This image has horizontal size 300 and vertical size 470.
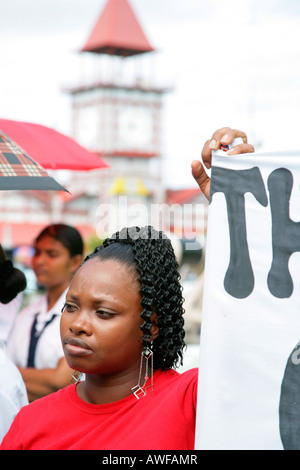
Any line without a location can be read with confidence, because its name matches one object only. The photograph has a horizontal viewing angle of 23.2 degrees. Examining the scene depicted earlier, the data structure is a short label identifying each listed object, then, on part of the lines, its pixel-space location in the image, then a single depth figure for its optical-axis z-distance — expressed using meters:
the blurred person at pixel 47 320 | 3.16
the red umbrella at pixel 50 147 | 3.90
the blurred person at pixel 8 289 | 3.10
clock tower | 61.31
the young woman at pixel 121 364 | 1.74
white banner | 1.67
